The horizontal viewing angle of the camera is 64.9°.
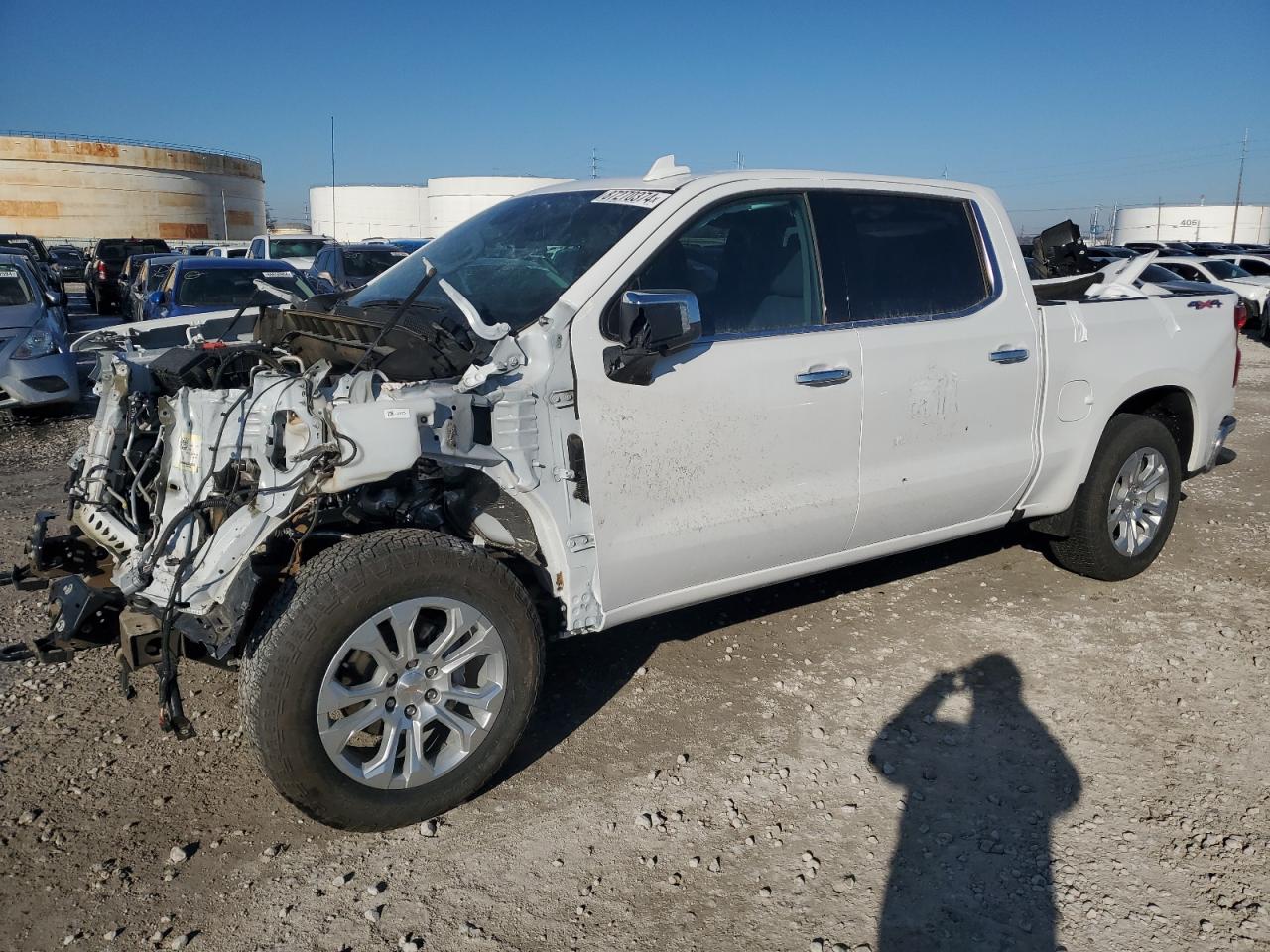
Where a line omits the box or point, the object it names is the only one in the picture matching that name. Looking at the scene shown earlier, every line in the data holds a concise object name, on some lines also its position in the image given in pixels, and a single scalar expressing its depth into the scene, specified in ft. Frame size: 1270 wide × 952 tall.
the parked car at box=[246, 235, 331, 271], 69.10
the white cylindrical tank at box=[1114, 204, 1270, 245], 192.65
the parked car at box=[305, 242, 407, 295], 49.78
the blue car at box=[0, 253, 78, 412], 31.83
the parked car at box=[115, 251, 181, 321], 60.54
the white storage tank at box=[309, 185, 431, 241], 193.67
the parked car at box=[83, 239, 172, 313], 74.49
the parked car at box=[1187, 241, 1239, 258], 86.80
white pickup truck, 10.01
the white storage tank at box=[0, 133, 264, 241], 193.36
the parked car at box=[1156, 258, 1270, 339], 63.21
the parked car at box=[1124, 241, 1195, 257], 82.20
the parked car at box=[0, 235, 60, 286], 81.98
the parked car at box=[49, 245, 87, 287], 98.20
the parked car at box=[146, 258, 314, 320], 38.91
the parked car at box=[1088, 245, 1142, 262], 77.71
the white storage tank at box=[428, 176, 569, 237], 173.27
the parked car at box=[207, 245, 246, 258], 75.36
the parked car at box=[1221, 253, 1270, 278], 70.74
